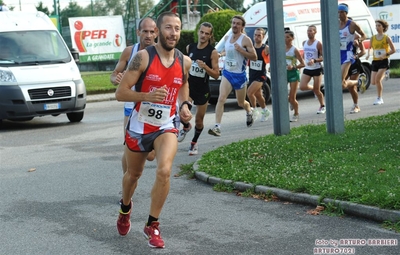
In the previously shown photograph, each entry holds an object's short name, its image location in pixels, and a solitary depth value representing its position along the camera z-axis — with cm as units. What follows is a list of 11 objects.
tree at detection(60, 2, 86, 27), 3775
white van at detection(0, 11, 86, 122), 1731
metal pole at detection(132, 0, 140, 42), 3641
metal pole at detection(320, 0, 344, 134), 1230
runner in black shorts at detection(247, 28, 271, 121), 1617
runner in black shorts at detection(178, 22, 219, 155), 1248
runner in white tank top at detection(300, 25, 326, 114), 1703
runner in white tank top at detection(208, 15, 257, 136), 1448
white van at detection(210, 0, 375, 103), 2056
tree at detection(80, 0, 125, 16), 3884
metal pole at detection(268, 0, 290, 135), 1302
